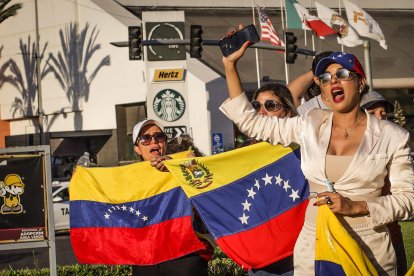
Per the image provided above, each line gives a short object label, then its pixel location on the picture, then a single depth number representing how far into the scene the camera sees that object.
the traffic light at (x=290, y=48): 29.72
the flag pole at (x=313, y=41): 42.97
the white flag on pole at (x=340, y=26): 34.12
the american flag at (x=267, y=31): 34.25
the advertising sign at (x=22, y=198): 8.44
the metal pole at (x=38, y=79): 44.41
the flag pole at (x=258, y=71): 38.54
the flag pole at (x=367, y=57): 26.38
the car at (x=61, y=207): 23.81
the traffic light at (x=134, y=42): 26.72
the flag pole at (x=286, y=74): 39.41
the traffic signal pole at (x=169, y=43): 26.85
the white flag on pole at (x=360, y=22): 33.91
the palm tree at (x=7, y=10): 43.55
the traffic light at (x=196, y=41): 25.52
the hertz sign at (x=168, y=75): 36.69
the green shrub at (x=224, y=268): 9.77
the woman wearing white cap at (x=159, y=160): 6.32
